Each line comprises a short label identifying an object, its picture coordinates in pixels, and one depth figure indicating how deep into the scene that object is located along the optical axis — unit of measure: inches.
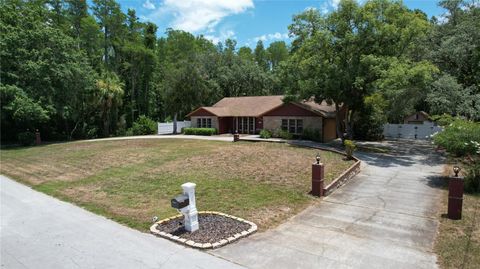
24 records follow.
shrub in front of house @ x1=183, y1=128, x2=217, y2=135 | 1261.1
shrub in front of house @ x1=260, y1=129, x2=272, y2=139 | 1087.6
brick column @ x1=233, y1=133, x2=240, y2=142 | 984.7
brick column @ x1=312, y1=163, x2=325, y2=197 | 412.5
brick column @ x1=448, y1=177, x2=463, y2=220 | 328.8
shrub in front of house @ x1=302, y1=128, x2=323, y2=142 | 1029.2
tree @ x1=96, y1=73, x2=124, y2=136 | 1320.1
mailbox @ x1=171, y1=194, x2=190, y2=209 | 281.0
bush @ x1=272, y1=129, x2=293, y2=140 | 1063.6
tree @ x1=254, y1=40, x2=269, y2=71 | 2374.5
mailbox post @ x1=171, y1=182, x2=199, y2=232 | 284.7
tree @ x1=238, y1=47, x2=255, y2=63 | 2186.3
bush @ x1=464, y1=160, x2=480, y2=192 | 448.8
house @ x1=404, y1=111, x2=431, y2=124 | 1363.2
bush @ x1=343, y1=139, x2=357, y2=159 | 641.0
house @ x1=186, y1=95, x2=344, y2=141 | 1074.1
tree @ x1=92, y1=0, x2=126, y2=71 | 1577.3
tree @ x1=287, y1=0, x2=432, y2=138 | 799.1
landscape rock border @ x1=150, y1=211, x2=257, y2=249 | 260.1
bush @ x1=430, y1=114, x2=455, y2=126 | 501.7
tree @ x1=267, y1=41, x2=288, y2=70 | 2353.6
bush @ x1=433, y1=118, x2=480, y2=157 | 431.8
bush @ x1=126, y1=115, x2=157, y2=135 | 1451.8
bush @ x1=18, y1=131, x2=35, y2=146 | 1091.9
